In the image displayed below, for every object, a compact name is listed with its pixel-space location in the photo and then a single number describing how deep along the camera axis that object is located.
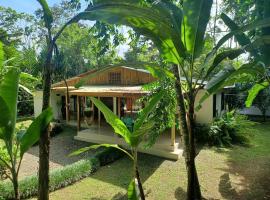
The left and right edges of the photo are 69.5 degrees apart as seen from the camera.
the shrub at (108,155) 7.85
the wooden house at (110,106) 9.03
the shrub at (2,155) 3.89
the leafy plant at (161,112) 7.19
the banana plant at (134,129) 2.95
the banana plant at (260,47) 3.46
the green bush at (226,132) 9.96
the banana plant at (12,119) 2.37
